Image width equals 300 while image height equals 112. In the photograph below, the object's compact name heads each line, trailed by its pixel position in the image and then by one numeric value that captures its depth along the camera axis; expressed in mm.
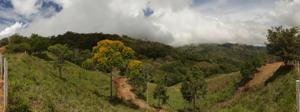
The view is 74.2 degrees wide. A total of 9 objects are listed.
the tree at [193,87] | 38309
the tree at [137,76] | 36526
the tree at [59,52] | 37200
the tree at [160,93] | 39986
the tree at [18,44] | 42711
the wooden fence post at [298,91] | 5845
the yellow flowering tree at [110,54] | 32343
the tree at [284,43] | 32408
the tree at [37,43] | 44920
